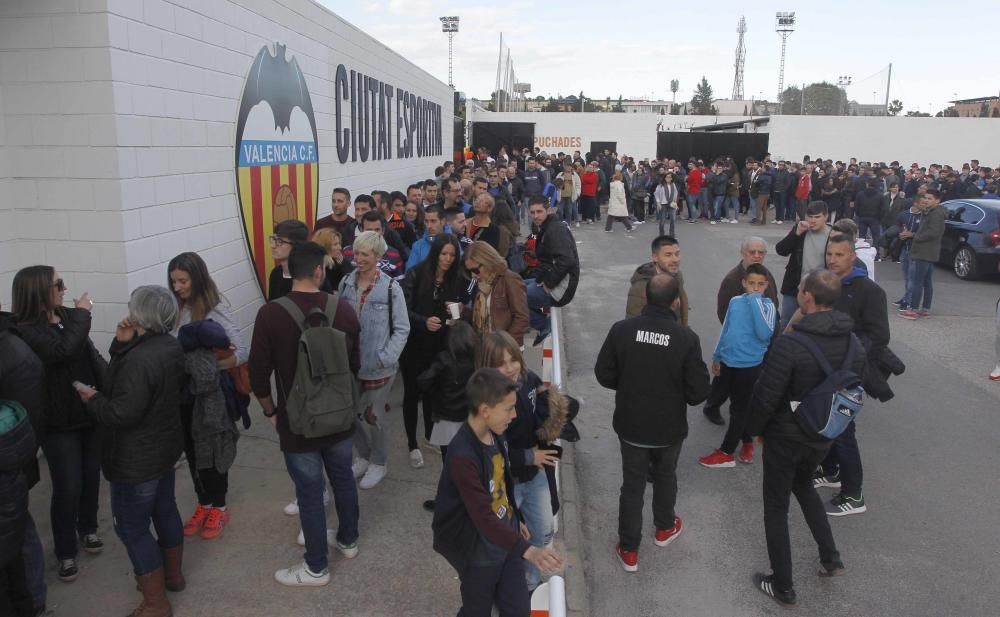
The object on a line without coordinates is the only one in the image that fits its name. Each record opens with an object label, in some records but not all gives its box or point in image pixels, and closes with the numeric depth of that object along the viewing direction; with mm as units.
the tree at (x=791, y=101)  72812
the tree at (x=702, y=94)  112625
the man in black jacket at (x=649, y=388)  4262
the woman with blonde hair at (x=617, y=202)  19883
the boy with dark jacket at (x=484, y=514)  2934
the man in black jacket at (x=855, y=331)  5254
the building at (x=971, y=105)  57000
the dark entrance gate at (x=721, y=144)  32125
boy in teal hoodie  5770
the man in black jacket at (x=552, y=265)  6816
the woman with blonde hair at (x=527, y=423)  3508
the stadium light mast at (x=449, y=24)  60250
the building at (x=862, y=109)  48147
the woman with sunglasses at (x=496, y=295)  5219
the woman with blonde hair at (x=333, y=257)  6055
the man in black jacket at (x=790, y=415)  4098
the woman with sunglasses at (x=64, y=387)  3771
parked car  13859
